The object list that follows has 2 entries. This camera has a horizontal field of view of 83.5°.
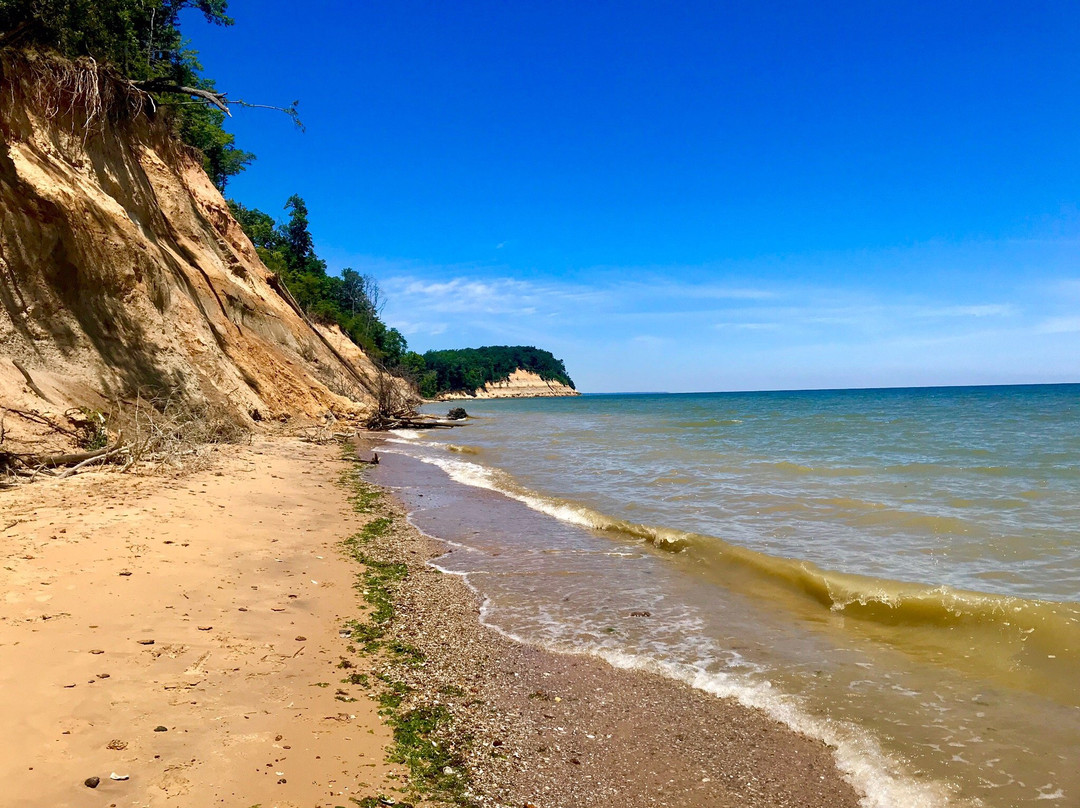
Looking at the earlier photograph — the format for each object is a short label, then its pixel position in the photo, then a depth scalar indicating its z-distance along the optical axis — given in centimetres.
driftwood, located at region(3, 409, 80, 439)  824
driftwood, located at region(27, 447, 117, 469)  771
